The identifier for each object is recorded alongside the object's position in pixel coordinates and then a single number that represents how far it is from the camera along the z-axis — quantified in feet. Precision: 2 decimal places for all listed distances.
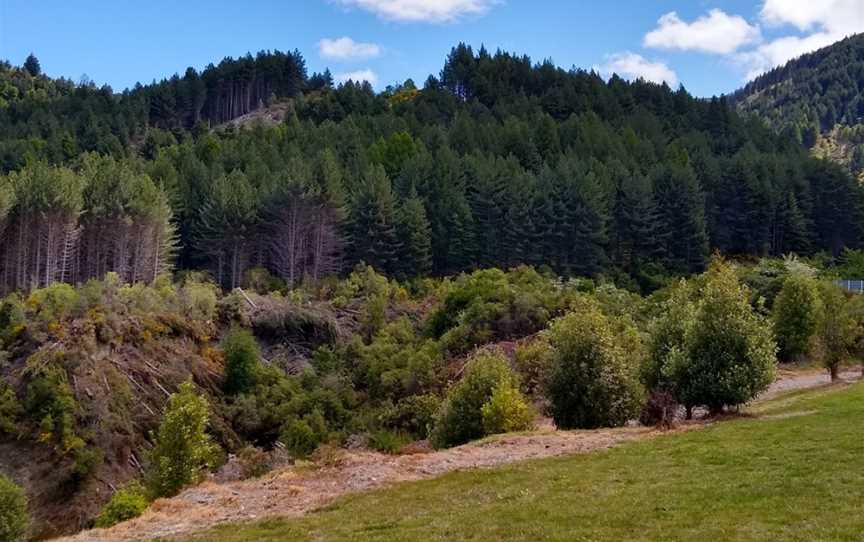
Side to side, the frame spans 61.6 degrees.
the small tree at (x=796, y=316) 133.80
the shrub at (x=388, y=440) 89.32
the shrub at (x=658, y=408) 76.51
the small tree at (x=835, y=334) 107.14
